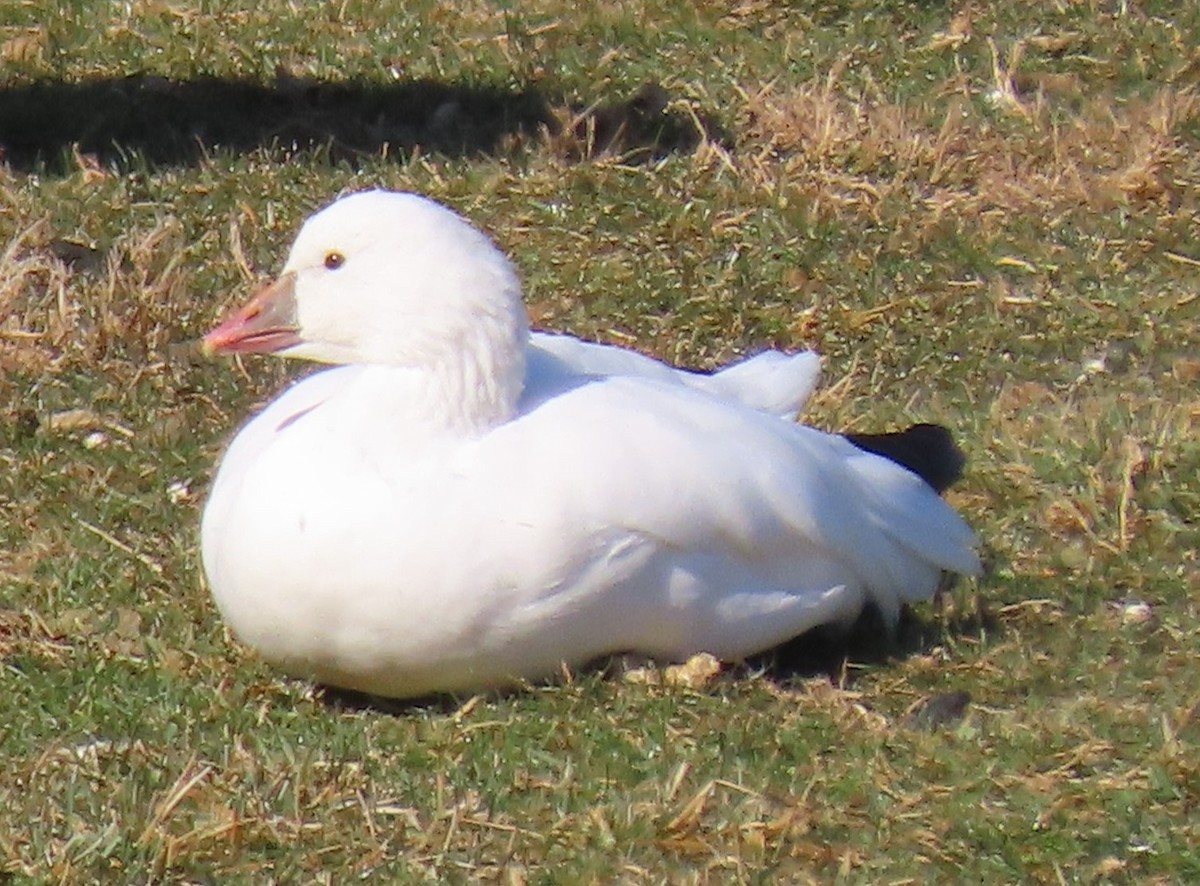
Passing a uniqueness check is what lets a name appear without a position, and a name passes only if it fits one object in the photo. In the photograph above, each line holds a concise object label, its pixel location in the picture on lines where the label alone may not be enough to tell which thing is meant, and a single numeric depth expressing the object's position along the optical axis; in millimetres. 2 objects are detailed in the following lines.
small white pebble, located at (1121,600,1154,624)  9969
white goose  8531
